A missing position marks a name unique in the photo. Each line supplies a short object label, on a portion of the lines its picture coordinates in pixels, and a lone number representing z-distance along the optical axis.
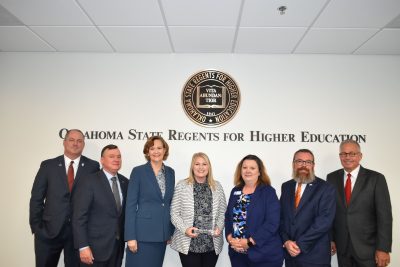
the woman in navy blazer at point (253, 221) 2.57
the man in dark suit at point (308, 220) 2.61
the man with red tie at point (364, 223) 2.80
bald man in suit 2.89
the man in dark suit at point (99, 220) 2.61
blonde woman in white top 2.67
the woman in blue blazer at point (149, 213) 2.68
